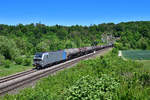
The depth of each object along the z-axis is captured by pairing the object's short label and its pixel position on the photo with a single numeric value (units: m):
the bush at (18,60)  37.89
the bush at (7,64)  33.65
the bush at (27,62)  36.95
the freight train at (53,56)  29.41
